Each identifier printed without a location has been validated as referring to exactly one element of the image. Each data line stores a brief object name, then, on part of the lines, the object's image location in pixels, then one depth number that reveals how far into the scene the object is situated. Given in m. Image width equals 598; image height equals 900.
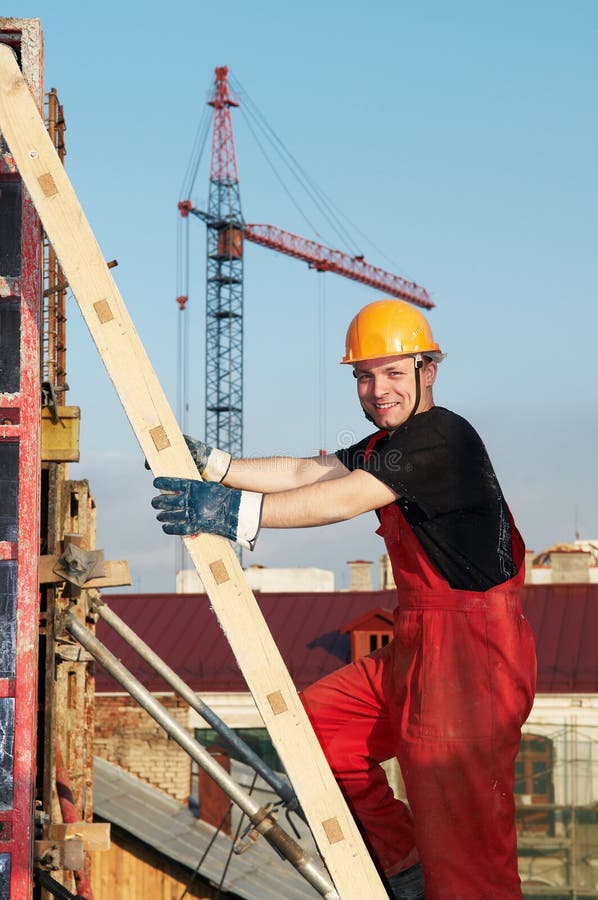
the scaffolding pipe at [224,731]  12.29
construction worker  9.20
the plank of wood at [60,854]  11.86
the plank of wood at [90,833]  12.99
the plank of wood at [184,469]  8.64
